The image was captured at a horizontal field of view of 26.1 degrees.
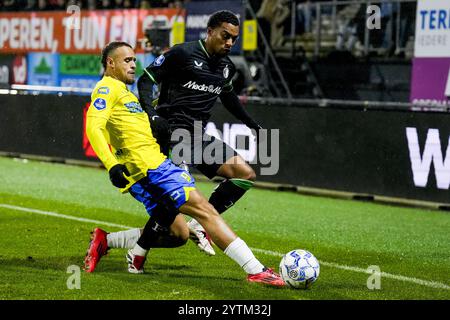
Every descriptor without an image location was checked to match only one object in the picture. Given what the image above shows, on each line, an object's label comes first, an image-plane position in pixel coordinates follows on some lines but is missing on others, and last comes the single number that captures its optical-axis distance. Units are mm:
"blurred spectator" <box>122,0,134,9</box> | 25250
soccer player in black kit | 8797
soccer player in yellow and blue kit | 7441
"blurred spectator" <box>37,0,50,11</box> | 27578
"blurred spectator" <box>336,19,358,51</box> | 19969
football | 7449
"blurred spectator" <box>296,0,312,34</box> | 21006
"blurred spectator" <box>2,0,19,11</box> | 28688
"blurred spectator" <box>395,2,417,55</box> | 18484
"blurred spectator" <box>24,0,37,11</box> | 28080
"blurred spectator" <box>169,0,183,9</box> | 23012
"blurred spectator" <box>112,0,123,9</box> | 25562
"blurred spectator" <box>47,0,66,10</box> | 26984
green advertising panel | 25009
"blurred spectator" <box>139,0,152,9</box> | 24297
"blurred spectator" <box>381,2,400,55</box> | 18766
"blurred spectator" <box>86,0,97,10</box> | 26359
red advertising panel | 23984
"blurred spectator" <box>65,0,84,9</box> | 26625
